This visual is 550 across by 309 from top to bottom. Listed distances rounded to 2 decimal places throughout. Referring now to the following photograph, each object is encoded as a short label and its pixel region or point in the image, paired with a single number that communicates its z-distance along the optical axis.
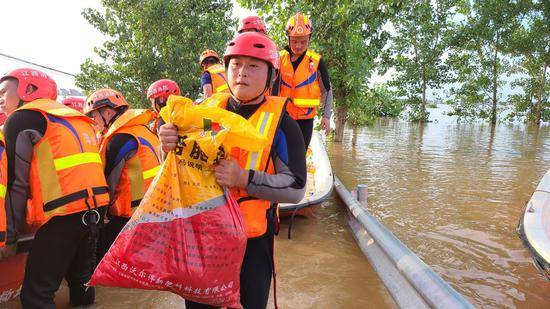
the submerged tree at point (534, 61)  27.84
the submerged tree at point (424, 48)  27.73
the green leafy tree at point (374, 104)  13.09
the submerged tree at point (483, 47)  28.36
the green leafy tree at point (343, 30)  10.64
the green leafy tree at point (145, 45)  16.36
